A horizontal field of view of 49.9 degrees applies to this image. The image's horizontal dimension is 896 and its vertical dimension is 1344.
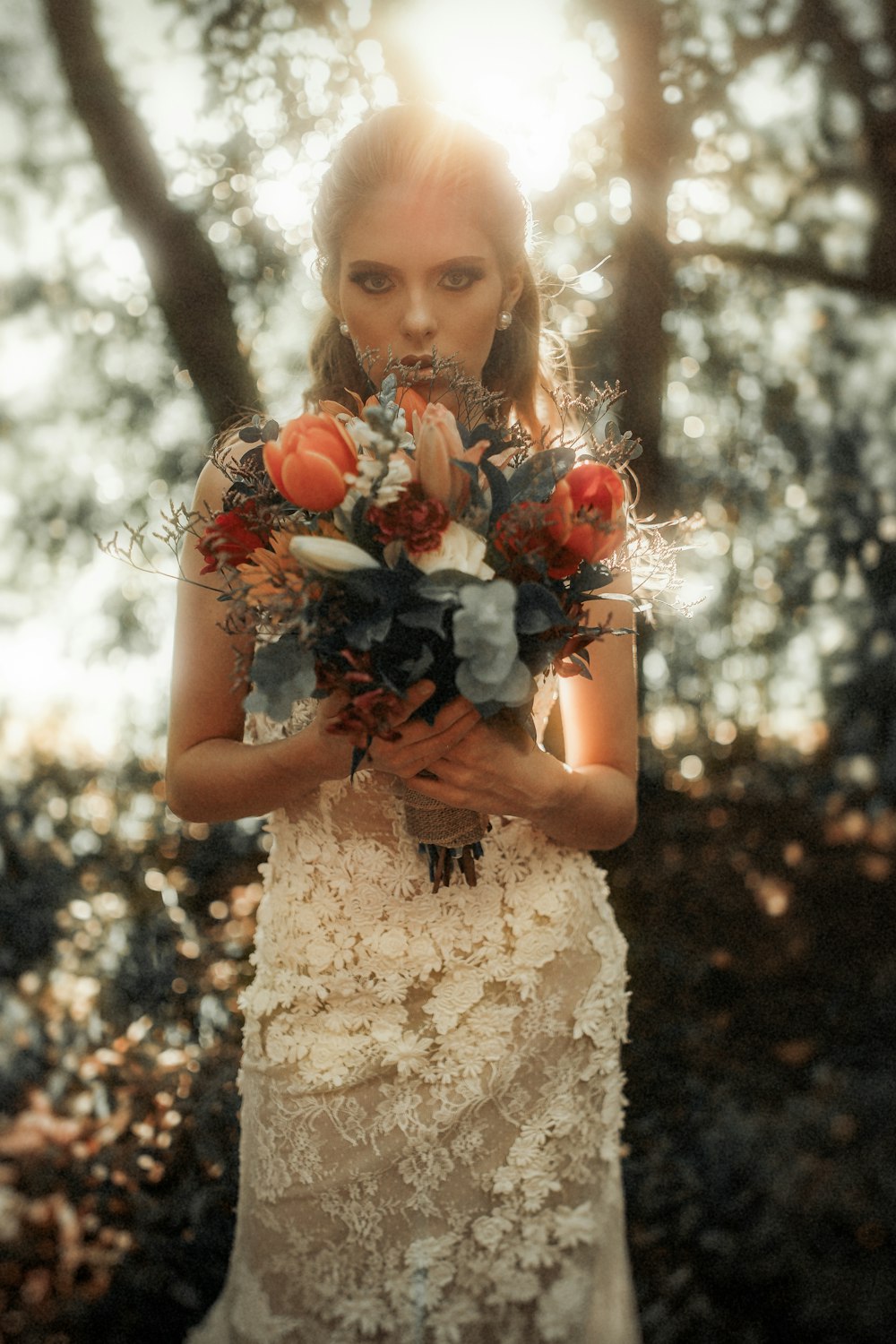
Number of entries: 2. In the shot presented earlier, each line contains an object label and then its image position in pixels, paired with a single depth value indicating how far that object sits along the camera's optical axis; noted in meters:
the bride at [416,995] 1.62
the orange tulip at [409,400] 1.49
